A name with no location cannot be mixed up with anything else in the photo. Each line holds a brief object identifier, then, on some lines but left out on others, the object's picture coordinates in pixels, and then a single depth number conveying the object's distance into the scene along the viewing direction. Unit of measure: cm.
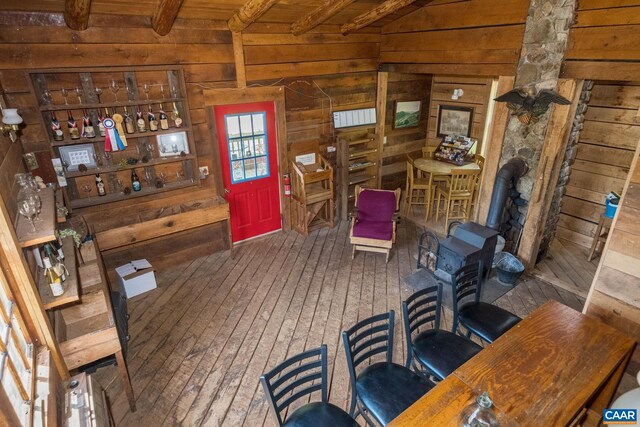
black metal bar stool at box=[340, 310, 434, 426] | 206
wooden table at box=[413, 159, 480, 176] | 543
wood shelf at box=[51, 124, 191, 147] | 338
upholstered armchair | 443
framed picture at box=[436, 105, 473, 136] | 623
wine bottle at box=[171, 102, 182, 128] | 394
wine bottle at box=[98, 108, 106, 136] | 356
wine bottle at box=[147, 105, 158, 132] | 383
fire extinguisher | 502
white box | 381
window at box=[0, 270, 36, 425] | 149
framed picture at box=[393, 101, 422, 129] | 599
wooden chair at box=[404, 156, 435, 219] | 561
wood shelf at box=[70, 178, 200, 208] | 365
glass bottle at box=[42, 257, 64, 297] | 217
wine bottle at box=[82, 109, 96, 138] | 351
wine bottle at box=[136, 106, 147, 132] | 377
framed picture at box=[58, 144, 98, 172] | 351
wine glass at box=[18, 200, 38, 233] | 203
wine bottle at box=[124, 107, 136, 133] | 370
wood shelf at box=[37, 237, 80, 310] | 214
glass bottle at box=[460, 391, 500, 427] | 161
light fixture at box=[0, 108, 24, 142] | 264
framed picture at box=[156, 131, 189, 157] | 399
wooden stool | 426
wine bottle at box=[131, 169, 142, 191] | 390
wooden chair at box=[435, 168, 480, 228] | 523
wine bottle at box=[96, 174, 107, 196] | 374
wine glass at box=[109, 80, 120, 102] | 357
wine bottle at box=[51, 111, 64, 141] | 338
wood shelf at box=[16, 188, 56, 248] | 193
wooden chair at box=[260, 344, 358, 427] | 189
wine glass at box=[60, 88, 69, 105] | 337
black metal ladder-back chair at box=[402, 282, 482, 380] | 234
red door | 448
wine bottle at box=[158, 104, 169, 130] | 388
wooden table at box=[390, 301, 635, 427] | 176
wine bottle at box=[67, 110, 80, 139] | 346
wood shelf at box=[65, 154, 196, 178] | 352
